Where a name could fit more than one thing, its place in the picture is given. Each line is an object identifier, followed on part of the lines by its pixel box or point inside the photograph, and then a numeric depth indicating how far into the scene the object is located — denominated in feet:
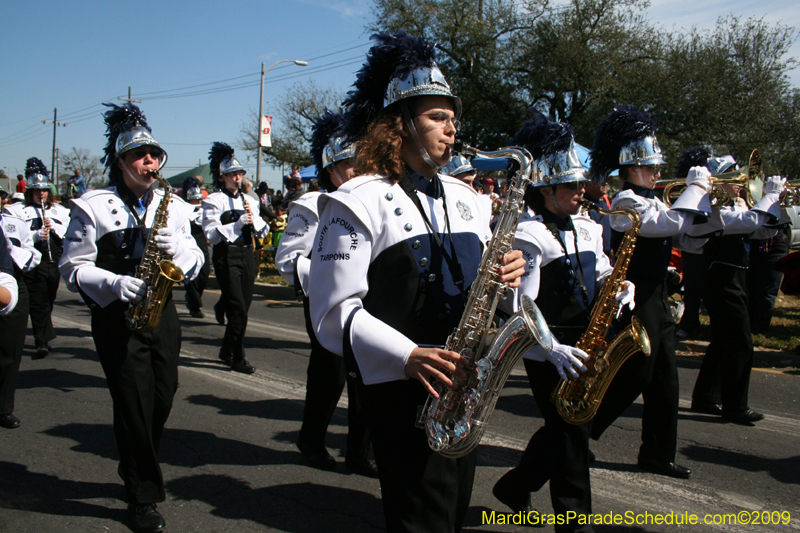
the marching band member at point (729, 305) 17.53
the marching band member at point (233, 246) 23.45
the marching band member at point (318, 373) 14.32
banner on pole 74.84
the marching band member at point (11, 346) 17.26
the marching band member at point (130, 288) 11.59
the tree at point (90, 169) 177.68
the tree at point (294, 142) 137.69
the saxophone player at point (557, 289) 10.27
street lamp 86.12
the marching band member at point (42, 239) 25.70
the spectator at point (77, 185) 57.62
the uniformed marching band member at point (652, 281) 13.08
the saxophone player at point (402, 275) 6.66
